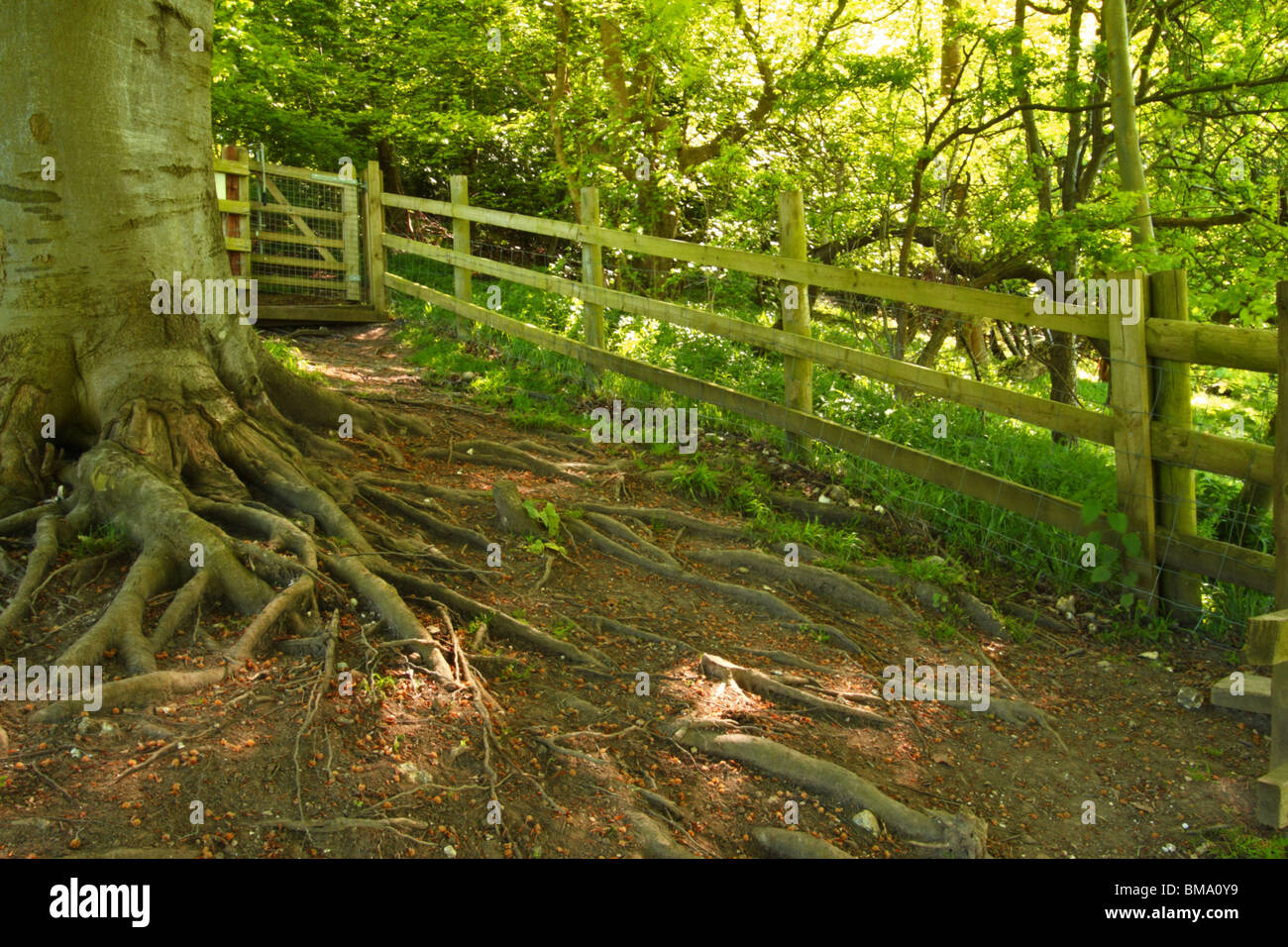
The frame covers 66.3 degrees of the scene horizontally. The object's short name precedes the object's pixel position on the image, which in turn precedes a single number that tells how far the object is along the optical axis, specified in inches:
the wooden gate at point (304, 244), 473.7
